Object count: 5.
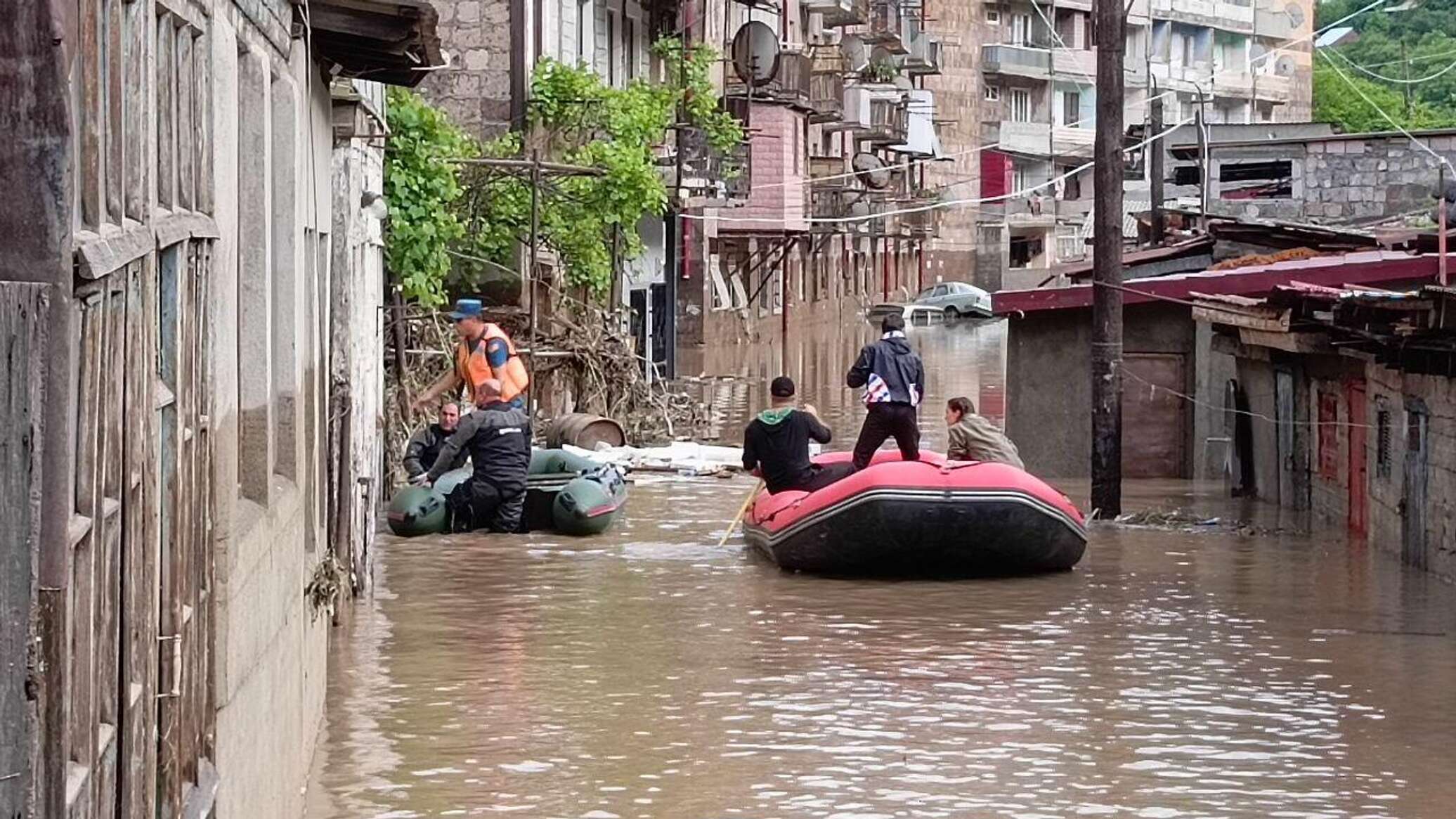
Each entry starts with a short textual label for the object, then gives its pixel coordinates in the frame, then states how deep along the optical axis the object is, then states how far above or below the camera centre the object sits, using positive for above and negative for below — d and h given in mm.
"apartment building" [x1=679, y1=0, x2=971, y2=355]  53406 +4720
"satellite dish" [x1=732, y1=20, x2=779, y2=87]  52750 +6247
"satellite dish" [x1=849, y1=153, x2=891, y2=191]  75688 +5568
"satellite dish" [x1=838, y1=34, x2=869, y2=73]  71062 +8792
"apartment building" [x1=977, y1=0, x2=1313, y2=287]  96375 +9957
